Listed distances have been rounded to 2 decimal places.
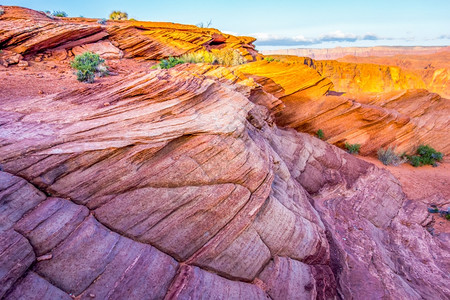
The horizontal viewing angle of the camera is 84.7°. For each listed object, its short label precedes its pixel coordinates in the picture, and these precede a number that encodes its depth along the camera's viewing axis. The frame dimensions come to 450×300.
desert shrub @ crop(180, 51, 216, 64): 13.45
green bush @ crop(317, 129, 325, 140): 13.81
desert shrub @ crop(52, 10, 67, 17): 17.94
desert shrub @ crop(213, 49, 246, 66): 14.18
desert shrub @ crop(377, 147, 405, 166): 13.72
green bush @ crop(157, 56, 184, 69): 11.79
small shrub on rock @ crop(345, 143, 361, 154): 14.21
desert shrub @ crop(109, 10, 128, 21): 23.97
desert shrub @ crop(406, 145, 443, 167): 14.23
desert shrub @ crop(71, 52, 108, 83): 8.92
